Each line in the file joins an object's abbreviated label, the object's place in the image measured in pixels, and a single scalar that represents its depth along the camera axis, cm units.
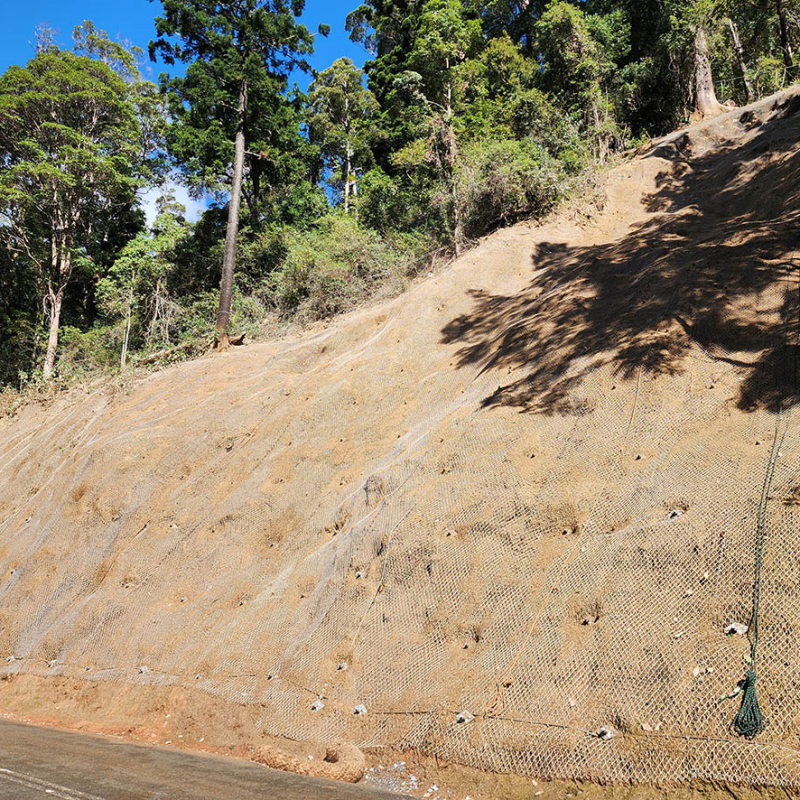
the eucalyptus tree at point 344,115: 2438
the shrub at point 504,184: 1145
